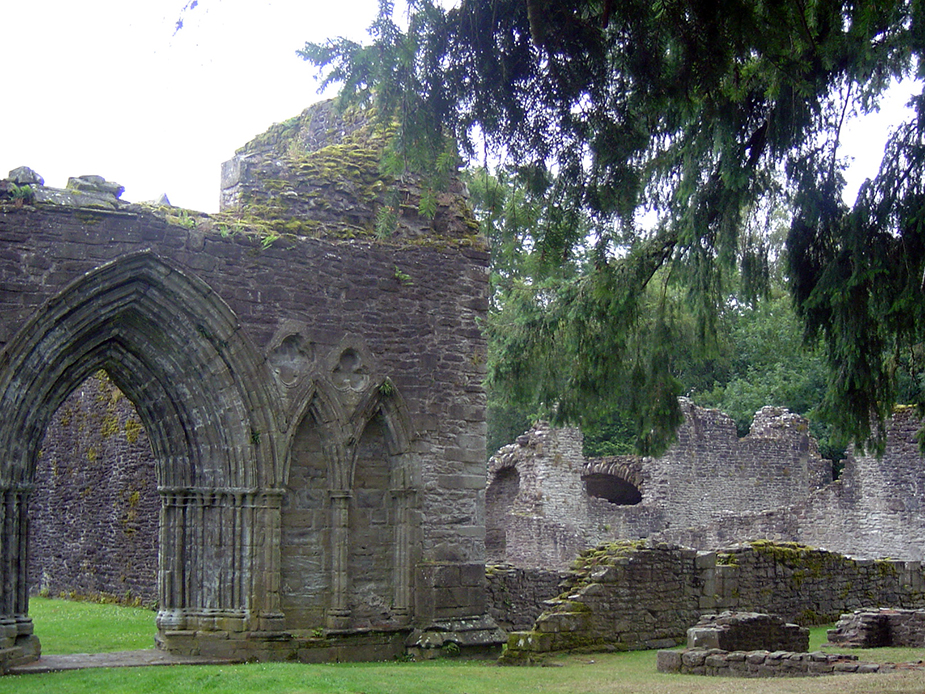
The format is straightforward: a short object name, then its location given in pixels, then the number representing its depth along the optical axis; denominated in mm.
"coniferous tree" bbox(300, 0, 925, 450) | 6465
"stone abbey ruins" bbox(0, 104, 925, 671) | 9914
